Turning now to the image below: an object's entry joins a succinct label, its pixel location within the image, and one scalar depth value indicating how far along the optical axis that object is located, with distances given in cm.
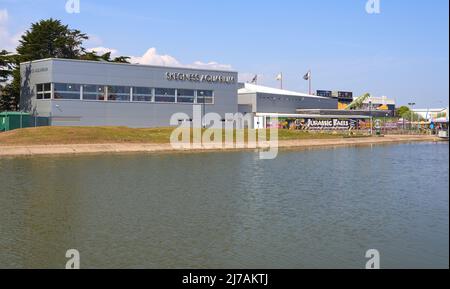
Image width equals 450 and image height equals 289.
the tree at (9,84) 8750
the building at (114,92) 7506
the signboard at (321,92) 19749
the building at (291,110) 10575
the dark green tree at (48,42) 10094
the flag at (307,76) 15900
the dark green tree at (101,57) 10588
